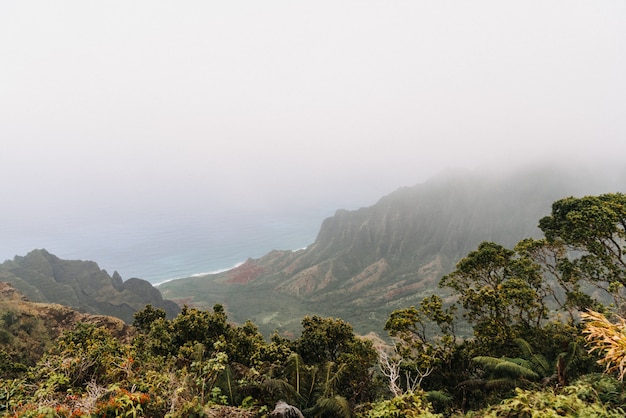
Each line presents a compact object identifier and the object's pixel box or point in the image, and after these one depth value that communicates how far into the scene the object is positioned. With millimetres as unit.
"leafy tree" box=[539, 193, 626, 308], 15766
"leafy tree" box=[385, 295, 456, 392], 18375
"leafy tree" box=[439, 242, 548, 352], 17453
